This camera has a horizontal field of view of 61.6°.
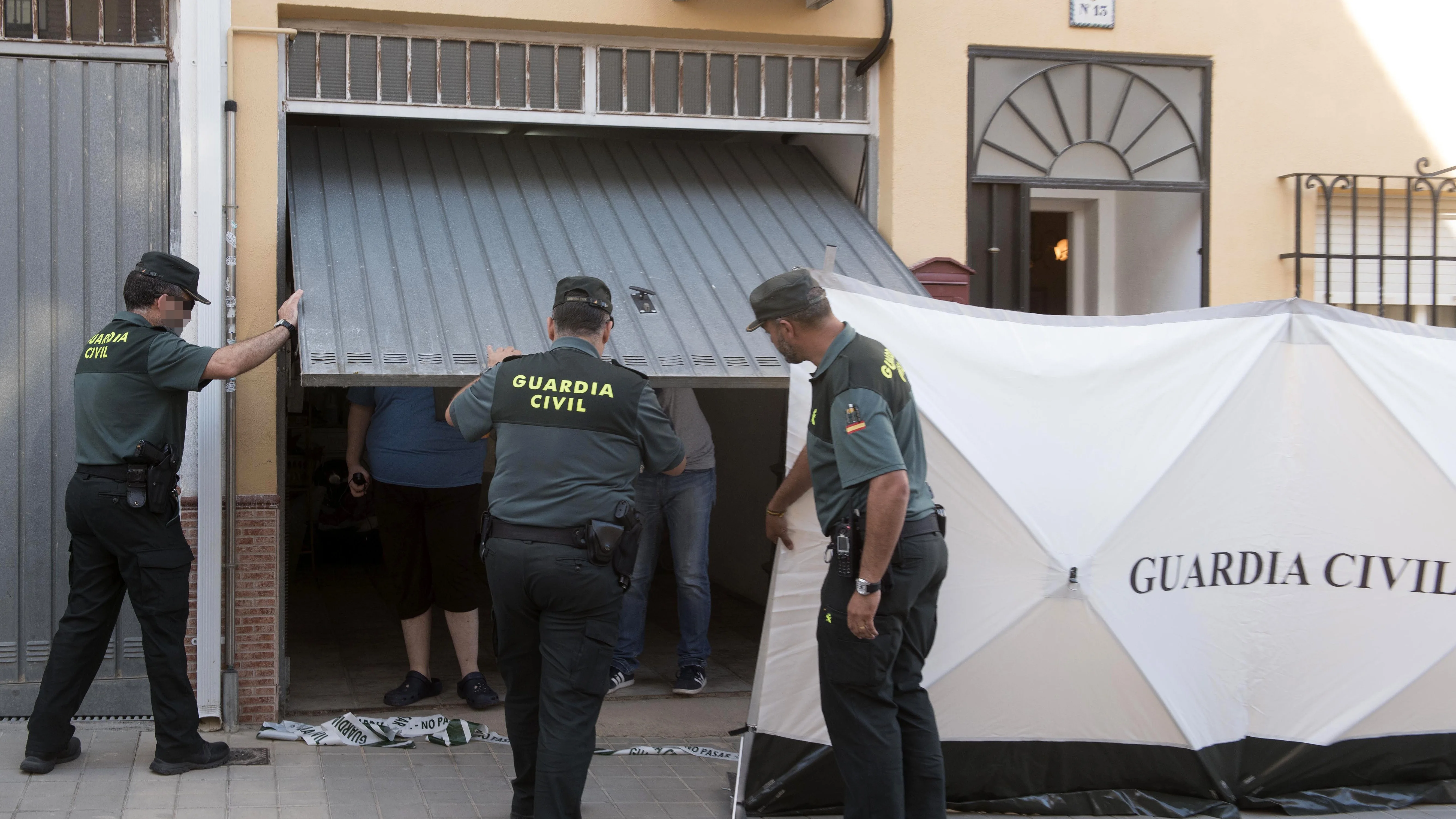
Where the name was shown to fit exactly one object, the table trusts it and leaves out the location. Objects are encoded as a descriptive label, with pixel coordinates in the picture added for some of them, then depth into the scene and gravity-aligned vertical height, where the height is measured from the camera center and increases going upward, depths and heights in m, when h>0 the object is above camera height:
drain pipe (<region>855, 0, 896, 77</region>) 6.52 +1.82
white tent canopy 4.64 -0.59
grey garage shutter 5.33 +0.72
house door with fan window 6.83 +1.37
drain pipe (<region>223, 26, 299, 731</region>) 5.54 -0.42
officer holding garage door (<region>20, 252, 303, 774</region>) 4.72 -0.47
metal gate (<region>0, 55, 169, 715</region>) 5.45 +0.43
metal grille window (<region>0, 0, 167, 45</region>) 5.50 +1.65
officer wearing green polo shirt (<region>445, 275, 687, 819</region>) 4.13 -0.43
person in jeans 6.44 -0.80
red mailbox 6.44 +0.58
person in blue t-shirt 6.00 -0.63
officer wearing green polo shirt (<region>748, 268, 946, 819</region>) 3.94 -0.56
